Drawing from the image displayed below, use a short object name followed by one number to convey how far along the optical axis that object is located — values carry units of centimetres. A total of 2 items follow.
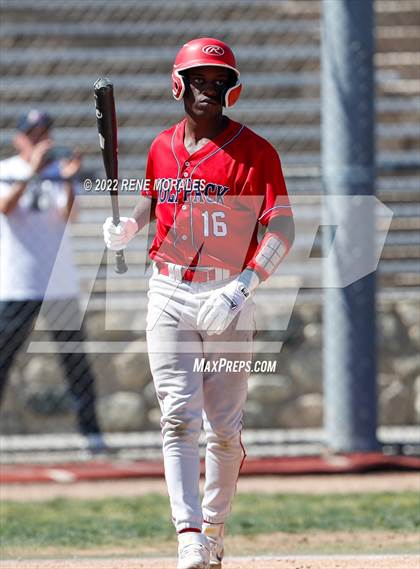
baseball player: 858
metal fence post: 1487
